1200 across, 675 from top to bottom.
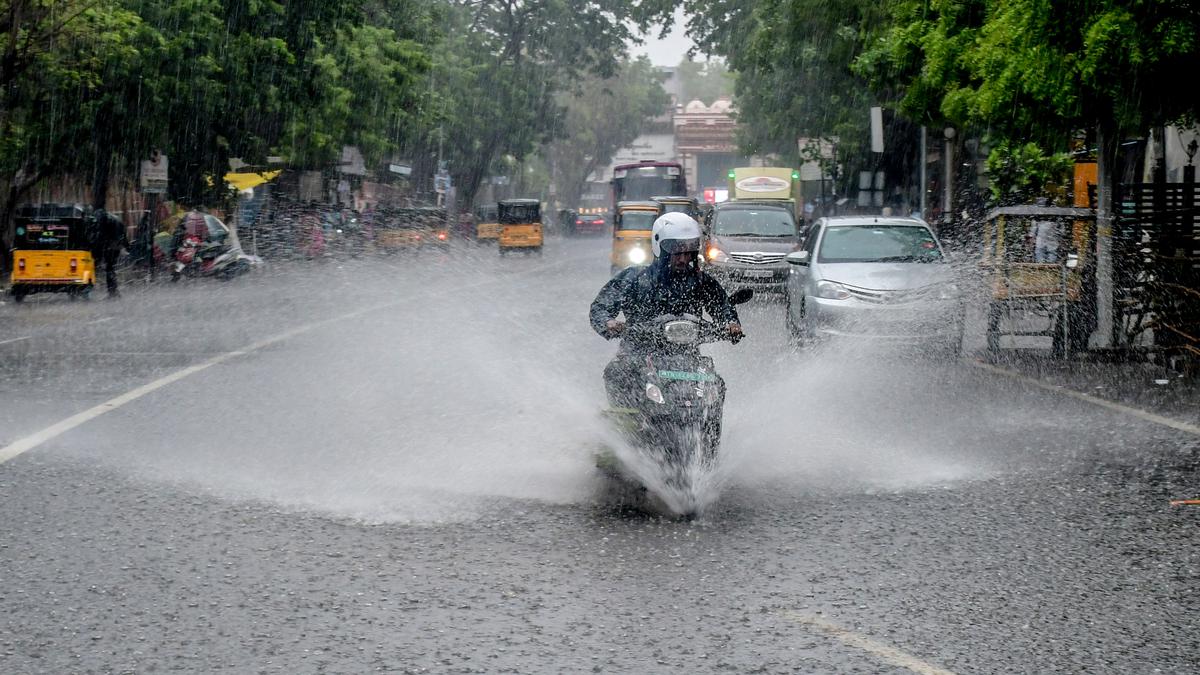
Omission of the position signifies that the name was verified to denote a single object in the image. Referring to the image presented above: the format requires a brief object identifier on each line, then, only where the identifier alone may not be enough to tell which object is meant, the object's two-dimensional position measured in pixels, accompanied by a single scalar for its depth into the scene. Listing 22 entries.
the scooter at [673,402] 7.66
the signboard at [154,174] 38.53
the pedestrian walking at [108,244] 27.30
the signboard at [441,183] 70.78
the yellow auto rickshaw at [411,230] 58.72
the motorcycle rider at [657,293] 8.05
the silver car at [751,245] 26.84
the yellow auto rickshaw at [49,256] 26.33
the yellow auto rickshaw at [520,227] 55.66
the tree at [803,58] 27.55
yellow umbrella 47.75
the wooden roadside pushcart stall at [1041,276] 16.30
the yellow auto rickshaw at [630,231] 34.44
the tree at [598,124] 108.56
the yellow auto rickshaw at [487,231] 69.25
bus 53.25
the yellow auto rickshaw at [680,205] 38.16
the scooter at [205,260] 33.62
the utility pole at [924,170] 32.08
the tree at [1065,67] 13.32
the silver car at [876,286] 15.89
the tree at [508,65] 67.50
